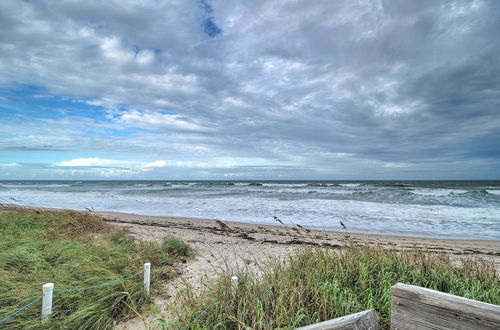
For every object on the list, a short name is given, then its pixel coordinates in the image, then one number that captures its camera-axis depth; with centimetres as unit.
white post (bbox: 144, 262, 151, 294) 441
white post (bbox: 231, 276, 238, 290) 338
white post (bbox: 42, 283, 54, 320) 324
